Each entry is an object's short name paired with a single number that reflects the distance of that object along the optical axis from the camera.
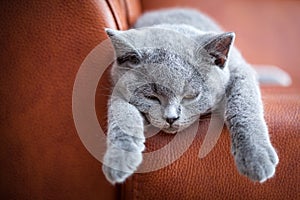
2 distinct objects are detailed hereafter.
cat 0.78
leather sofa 0.83
